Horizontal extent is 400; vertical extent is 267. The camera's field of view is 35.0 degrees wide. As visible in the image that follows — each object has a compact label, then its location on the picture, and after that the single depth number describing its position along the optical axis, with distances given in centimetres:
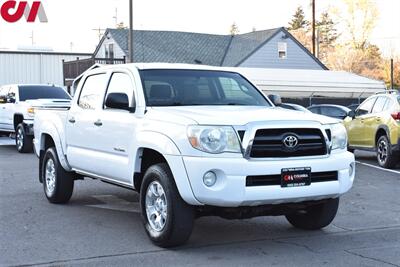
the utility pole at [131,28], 3095
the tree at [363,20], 6781
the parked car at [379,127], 1256
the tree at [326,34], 8212
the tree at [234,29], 11938
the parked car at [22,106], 1673
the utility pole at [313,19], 4336
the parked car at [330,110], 2382
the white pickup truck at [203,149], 586
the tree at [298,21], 9503
